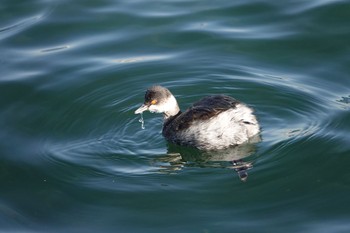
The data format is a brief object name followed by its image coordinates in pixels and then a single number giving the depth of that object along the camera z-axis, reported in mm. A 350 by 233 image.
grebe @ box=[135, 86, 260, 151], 15484
